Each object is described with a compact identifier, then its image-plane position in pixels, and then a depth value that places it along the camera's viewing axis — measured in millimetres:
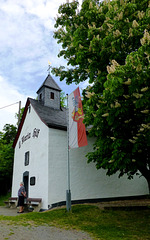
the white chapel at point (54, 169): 11777
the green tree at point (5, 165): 22172
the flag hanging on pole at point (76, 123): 10056
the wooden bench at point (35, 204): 11312
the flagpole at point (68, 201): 9570
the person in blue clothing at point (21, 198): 11281
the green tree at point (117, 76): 5863
